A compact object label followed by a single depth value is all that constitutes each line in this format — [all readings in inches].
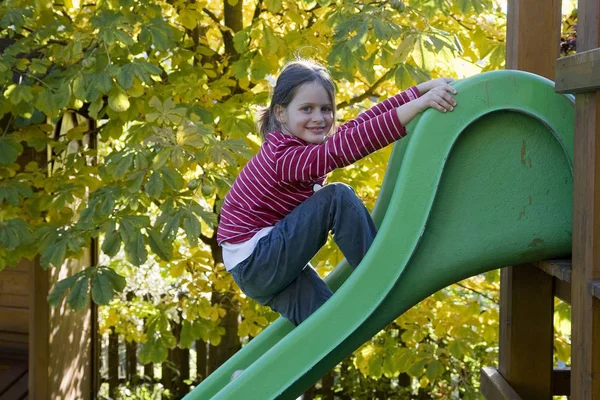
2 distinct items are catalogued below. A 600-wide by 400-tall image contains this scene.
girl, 158.6
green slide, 148.7
